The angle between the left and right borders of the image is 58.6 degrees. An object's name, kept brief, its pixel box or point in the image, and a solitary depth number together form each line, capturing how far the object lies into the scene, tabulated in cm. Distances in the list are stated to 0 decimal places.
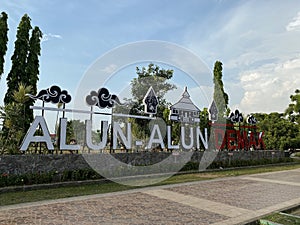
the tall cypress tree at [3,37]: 1283
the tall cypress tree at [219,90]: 1931
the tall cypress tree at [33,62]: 1398
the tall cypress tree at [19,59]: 1365
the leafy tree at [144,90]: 1395
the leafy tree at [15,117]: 955
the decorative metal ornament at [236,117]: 1596
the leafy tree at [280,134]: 2423
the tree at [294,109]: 2762
